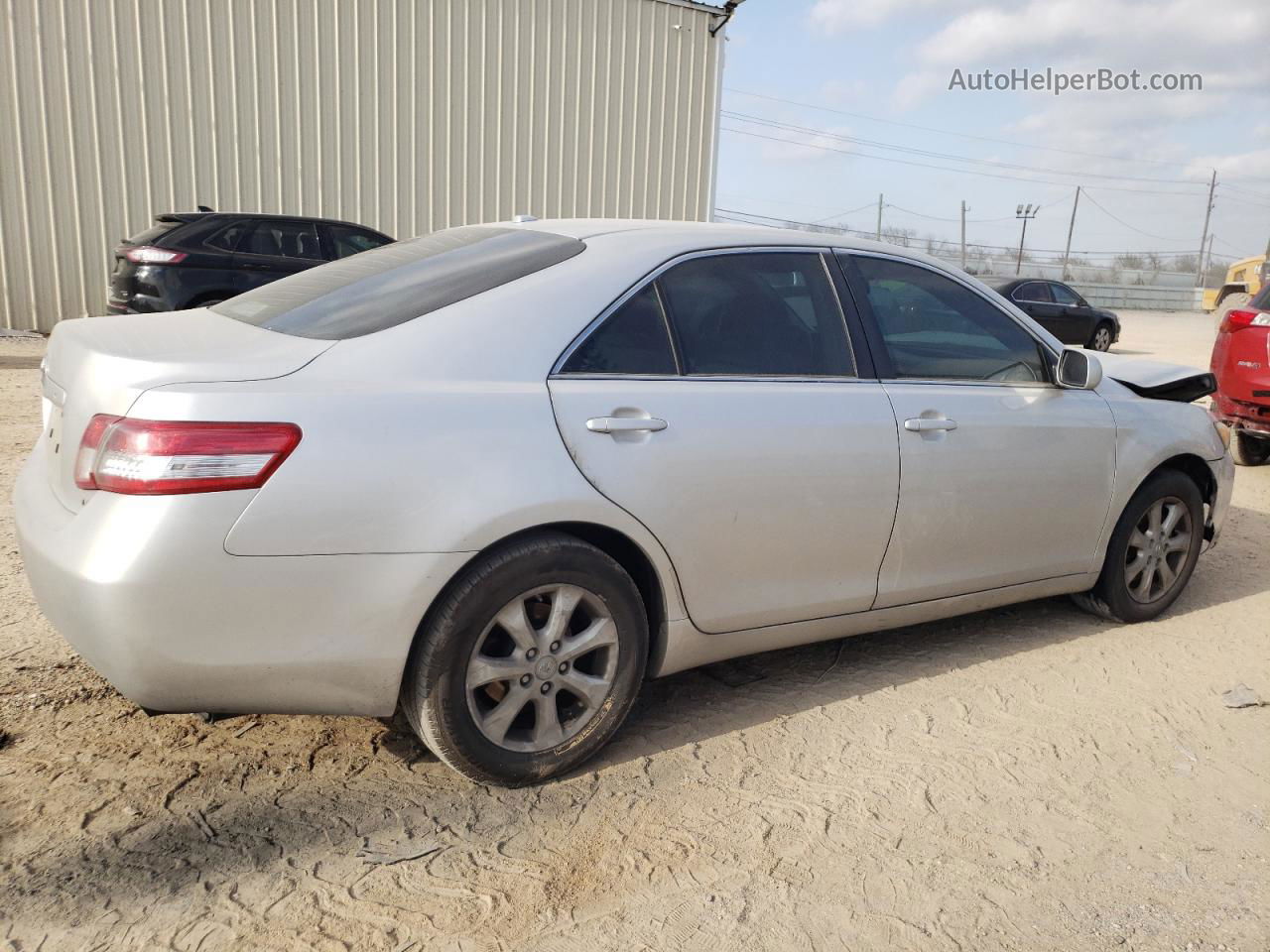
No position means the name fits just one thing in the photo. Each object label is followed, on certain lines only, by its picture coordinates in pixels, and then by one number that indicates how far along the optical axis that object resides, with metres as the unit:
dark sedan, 17.98
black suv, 9.50
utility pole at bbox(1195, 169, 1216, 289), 74.44
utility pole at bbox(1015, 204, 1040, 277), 64.99
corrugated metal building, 12.38
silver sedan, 2.32
